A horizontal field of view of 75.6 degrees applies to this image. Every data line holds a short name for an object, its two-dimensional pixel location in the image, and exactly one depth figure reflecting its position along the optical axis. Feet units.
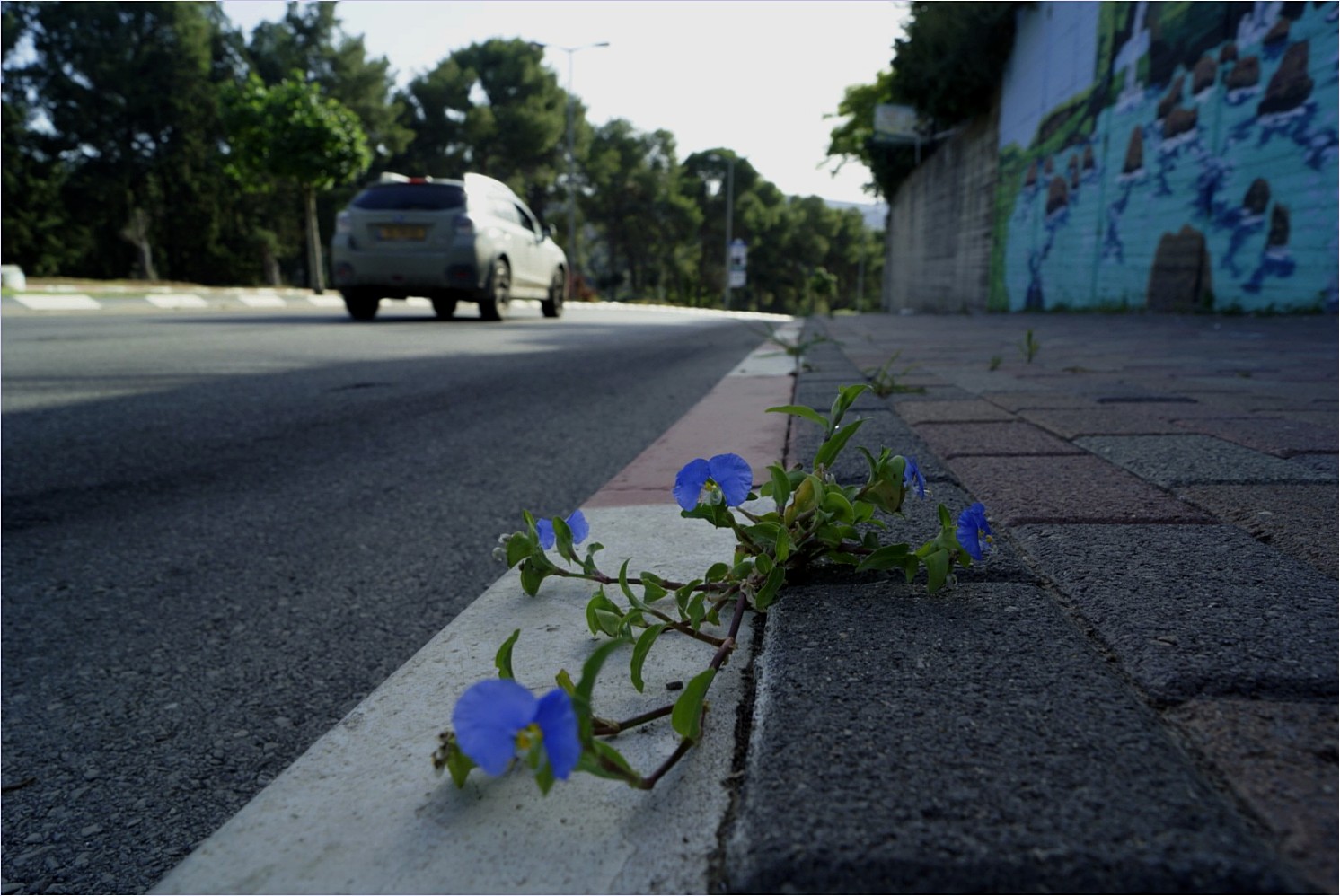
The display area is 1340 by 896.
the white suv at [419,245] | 30.09
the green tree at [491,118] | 131.44
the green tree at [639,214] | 162.30
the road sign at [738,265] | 133.80
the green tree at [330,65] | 119.03
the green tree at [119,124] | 102.99
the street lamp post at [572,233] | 96.27
